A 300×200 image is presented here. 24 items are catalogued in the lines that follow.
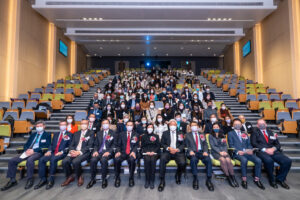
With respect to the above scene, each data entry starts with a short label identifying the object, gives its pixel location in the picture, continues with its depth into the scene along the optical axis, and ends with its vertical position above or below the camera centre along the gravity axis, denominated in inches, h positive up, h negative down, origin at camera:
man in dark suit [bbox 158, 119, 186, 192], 133.5 -33.1
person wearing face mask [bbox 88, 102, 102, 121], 227.5 -2.7
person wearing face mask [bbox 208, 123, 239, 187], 132.9 -33.5
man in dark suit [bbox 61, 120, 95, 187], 133.3 -33.0
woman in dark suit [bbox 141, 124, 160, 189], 132.5 -33.9
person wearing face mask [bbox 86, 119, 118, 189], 133.3 -32.8
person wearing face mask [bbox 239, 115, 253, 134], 181.7 -18.8
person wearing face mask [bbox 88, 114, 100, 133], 184.1 -16.1
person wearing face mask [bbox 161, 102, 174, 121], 224.4 -4.7
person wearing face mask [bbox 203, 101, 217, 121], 227.5 -5.1
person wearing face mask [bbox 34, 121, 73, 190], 132.2 -33.7
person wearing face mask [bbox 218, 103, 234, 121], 226.0 -5.2
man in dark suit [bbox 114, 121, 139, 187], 135.2 -33.0
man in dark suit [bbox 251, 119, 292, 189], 130.0 -34.2
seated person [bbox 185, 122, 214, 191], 130.4 -33.6
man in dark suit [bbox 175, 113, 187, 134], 176.1 -18.1
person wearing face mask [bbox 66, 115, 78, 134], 175.4 -15.3
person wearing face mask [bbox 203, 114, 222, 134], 177.8 -17.6
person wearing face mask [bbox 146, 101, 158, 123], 234.2 -4.7
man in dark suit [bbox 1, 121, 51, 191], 130.8 -33.2
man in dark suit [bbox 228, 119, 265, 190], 130.4 -32.8
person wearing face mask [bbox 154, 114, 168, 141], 179.6 -17.4
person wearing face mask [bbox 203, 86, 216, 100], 291.9 +20.6
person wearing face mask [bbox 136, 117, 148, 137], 188.7 -19.2
